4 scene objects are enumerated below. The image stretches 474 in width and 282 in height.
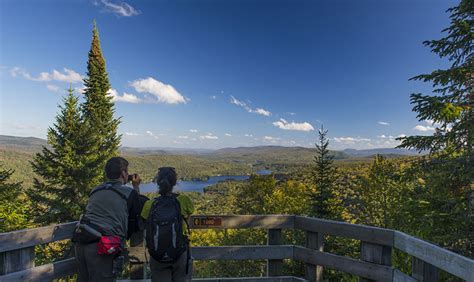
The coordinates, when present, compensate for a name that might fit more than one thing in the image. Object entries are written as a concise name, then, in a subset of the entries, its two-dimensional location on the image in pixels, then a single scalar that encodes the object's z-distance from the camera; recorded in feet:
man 10.37
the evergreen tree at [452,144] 25.79
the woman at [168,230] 10.61
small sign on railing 13.51
